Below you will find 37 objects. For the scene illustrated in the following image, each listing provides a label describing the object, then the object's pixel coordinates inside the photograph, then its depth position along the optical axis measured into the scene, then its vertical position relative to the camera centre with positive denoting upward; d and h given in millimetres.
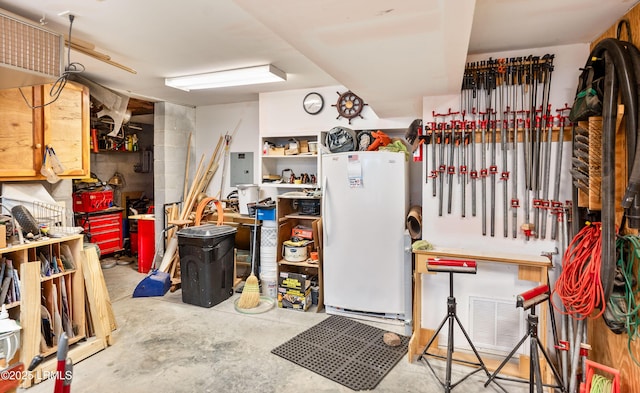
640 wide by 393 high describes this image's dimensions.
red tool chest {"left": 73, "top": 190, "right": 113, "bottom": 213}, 5633 -210
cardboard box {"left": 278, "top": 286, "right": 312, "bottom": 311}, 3938 -1234
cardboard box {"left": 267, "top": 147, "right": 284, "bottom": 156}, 4551 +463
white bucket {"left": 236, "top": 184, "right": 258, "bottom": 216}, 4688 -112
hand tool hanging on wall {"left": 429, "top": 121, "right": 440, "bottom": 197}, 3043 +284
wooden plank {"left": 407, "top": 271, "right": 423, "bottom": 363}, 2923 -1092
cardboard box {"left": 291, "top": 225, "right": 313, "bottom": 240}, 4164 -522
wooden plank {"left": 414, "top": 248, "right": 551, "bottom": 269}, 2578 -522
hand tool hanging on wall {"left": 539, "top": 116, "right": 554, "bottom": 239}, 2691 +68
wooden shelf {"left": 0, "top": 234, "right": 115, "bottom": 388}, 2582 -899
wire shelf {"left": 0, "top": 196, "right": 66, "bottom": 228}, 2949 -205
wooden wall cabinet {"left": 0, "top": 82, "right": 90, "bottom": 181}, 2875 +504
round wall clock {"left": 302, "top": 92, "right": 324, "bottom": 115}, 4332 +1026
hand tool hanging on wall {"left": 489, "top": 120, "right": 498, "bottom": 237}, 2840 +128
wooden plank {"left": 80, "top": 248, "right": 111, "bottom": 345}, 3080 -938
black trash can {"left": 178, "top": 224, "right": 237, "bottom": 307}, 3992 -856
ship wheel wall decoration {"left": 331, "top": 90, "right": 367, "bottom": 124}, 4133 +949
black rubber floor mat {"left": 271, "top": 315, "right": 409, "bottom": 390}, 2682 -1384
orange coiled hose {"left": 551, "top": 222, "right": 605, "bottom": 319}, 2166 -563
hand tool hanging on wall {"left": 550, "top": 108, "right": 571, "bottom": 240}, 2676 +45
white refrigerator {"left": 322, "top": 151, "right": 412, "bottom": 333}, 3514 -457
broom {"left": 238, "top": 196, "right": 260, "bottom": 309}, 3932 -1180
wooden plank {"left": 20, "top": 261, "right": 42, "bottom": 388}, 2561 -897
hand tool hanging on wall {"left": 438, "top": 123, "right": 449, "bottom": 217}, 3012 +170
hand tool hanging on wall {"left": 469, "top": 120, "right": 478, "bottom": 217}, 2920 +91
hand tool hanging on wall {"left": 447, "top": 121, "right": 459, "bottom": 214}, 2975 +177
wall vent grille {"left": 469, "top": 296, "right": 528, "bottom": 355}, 2807 -1094
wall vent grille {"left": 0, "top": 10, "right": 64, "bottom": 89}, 2150 +857
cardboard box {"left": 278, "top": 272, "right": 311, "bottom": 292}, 3959 -1043
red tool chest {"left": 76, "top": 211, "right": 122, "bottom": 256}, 5727 -681
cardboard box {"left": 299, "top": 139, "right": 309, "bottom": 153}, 4492 +512
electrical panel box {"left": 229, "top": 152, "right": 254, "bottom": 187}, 5332 +289
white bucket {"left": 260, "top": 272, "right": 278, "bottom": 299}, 4254 -1145
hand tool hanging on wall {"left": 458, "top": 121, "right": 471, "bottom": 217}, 2934 +142
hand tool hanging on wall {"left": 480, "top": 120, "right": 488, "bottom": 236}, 2887 +74
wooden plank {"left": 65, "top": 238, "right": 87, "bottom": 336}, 3088 -885
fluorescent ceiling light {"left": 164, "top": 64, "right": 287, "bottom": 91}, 3537 +1154
